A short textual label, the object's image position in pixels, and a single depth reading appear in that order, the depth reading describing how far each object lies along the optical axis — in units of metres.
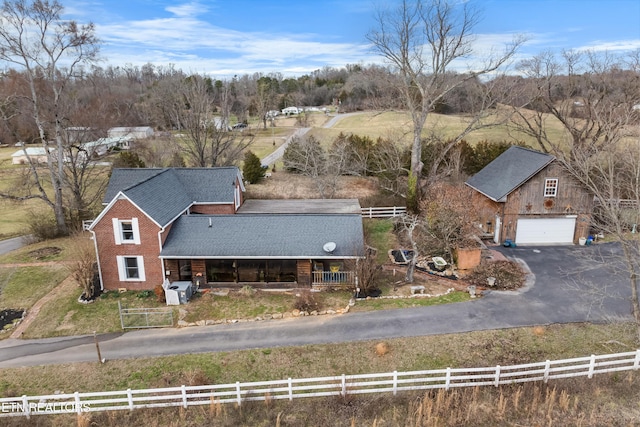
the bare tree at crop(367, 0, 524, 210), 31.27
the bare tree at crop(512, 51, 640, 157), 32.48
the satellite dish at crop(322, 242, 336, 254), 20.94
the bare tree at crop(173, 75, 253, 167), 39.19
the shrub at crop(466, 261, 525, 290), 21.42
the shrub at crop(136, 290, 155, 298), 21.48
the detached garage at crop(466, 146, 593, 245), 26.48
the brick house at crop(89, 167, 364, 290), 21.36
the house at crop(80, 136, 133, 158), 38.36
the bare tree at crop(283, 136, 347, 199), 39.91
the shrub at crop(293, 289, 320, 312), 19.23
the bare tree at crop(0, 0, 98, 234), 27.56
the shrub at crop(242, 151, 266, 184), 44.94
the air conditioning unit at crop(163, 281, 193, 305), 20.47
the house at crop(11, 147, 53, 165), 62.00
